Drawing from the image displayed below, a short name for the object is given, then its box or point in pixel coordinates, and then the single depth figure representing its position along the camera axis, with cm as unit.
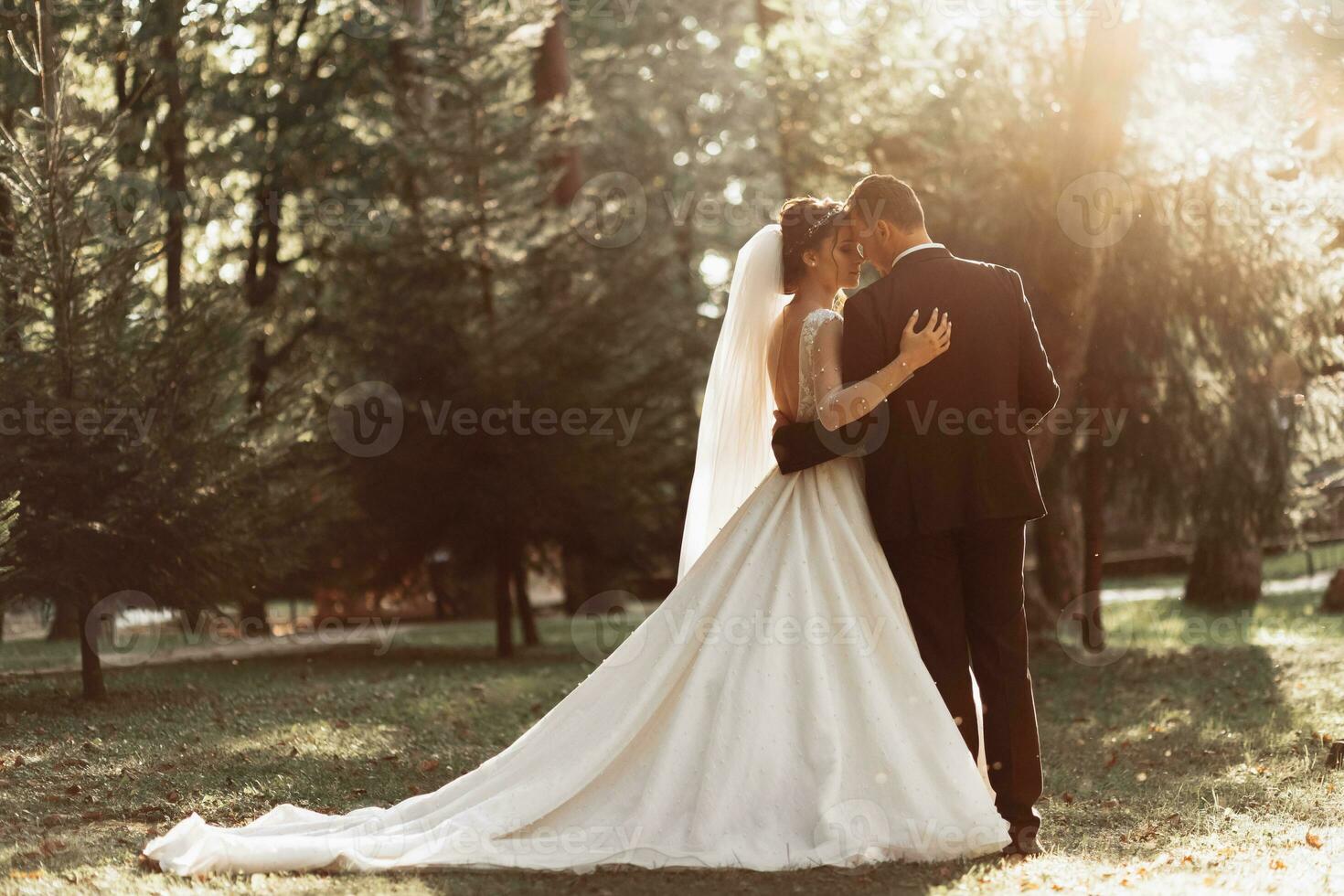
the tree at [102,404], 1023
